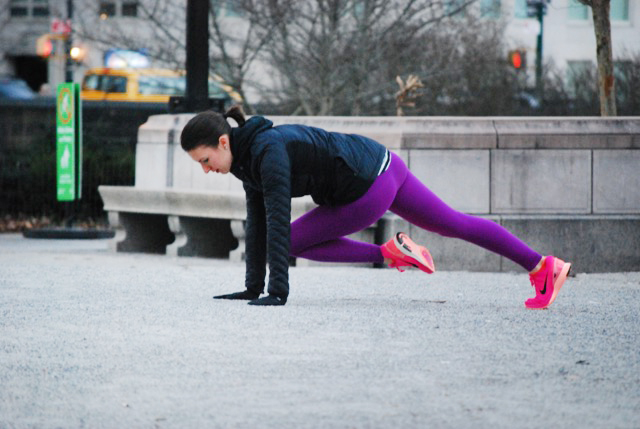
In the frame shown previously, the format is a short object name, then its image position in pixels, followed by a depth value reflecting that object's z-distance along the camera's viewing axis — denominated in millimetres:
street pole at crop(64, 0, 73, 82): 28903
